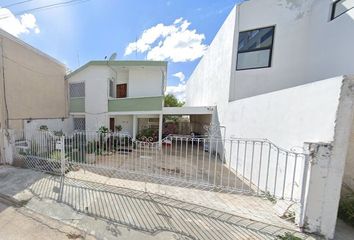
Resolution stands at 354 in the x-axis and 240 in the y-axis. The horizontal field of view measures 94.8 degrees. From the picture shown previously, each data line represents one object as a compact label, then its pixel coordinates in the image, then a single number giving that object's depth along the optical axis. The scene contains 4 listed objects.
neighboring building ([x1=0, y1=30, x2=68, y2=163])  7.09
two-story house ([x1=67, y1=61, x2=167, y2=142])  10.50
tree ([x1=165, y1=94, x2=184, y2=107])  29.25
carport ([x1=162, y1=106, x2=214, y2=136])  10.48
